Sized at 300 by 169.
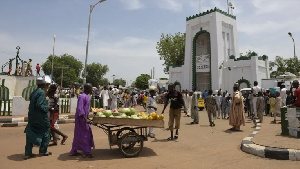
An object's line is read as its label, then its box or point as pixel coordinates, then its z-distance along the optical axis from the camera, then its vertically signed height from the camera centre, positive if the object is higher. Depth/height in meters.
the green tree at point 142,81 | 71.00 +4.84
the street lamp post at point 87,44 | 18.58 +4.37
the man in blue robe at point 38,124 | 5.13 -0.63
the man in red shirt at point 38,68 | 21.58 +2.66
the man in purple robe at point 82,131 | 5.30 -0.81
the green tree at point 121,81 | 126.62 +9.01
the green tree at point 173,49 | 38.81 +8.23
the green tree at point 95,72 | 79.81 +8.60
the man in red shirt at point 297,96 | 7.34 +0.03
